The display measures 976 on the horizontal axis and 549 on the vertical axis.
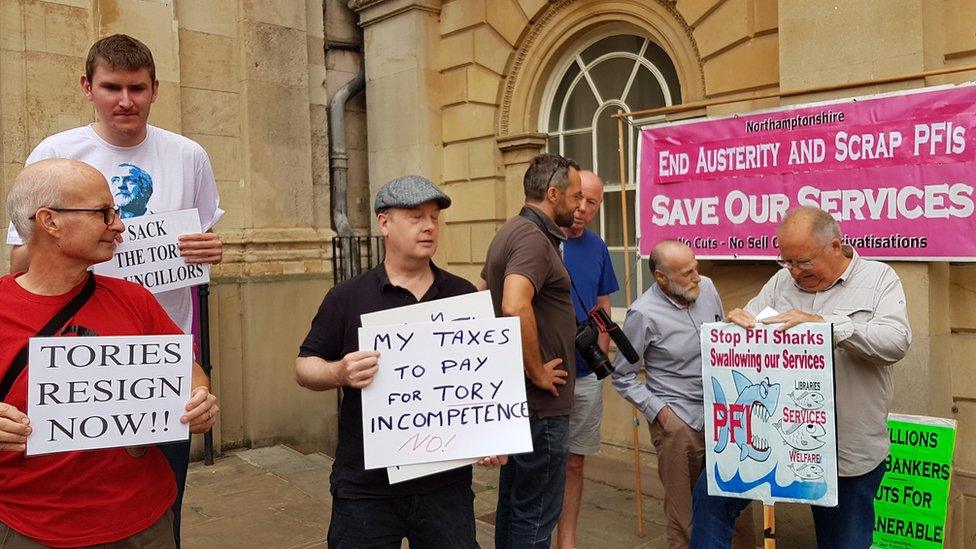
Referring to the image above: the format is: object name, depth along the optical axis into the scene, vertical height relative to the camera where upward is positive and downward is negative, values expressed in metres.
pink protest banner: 4.52 +0.51
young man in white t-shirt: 2.81 +0.45
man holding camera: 3.50 -0.40
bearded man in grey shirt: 4.02 -0.63
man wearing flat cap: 2.63 -0.40
